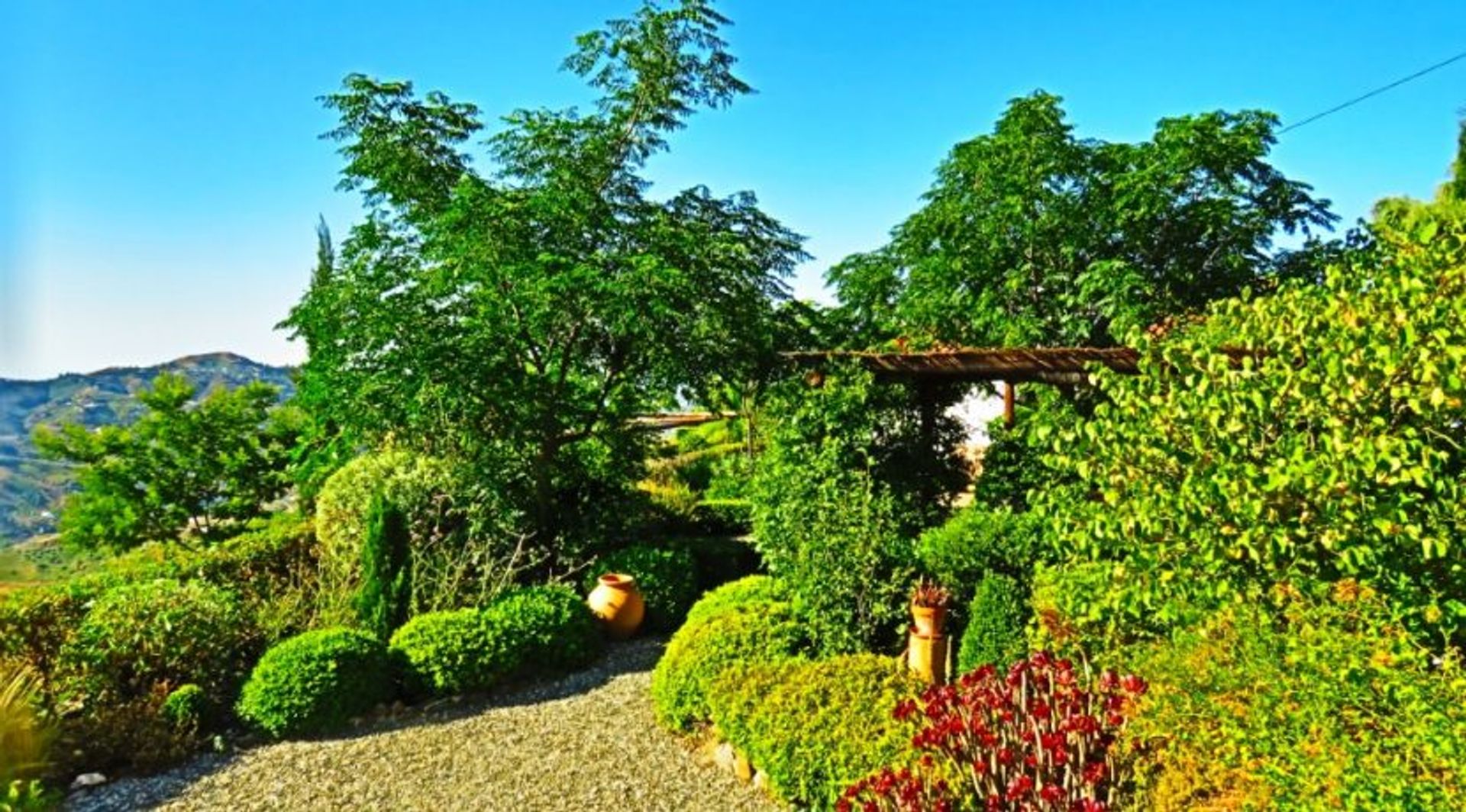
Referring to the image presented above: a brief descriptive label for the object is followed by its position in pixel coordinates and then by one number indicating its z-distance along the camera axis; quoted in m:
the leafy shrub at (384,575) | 6.95
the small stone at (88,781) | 4.95
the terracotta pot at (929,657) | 5.57
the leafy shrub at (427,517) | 7.90
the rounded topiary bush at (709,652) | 5.55
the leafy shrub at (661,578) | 8.20
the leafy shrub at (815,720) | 4.33
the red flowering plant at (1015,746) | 3.42
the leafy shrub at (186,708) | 5.54
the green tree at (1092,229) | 9.89
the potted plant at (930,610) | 5.56
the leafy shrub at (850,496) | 6.15
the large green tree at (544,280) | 8.47
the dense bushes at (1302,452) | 3.42
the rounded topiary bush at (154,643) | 5.77
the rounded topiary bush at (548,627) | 6.63
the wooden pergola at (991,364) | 7.13
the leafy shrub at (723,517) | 11.84
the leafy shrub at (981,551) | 5.89
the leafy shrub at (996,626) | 5.32
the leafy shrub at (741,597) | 6.64
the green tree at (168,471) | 12.17
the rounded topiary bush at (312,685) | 5.59
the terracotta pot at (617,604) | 7.70
